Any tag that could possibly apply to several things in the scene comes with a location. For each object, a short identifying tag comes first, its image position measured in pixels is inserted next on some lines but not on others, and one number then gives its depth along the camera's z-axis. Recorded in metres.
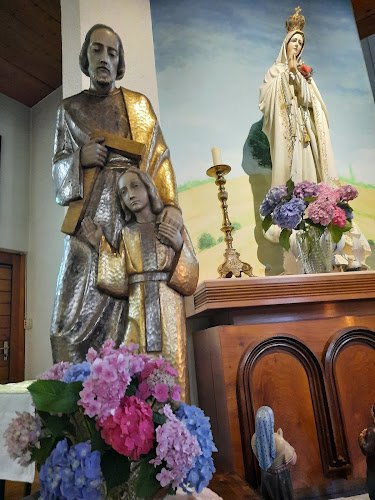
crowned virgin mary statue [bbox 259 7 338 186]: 2.10
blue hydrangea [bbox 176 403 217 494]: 0.52
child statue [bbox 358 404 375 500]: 0.79
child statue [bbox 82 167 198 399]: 0.96
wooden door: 2.95
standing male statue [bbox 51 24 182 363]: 0.99
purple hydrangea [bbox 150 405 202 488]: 0.48
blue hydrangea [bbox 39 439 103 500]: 0.47
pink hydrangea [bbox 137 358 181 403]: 0.53
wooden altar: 1.07
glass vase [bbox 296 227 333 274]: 1.47
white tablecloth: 1.11
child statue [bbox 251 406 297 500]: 0.86
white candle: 1.84
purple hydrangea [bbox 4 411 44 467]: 0.51
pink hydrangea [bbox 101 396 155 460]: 0.47
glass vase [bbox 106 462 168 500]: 0.51
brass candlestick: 1.78
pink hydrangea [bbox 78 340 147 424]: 0.48
